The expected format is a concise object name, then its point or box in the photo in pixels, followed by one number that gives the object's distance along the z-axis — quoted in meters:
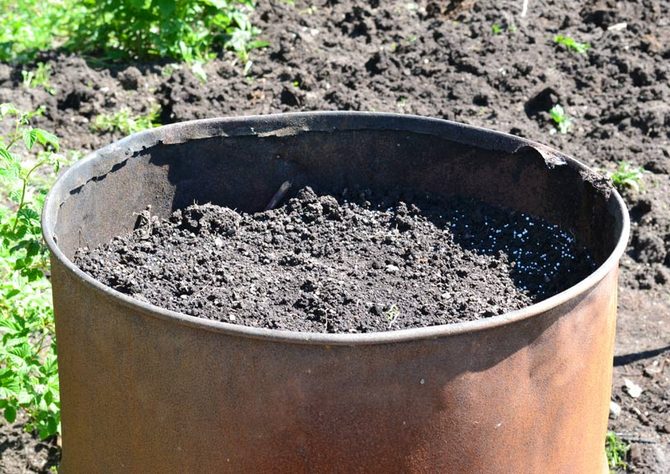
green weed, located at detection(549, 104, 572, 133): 4.87
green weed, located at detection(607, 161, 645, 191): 4.41
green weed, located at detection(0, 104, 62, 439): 2.64
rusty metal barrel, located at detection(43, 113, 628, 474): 1.68
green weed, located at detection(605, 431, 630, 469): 3.15
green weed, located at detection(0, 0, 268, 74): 5.48
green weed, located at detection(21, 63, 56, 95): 5.08
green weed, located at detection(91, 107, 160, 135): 4.77
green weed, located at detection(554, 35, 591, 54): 5.54
